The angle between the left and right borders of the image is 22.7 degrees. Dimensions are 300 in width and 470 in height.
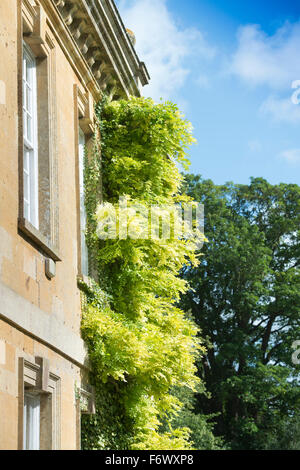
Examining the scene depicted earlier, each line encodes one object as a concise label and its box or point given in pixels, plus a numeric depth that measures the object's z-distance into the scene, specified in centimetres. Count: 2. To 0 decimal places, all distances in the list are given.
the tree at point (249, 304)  3291
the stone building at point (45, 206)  843
